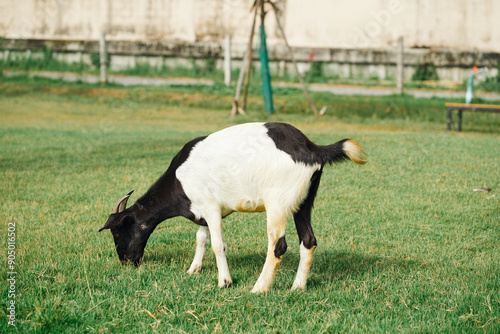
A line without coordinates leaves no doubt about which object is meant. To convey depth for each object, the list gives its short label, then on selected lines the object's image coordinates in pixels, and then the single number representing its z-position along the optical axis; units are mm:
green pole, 16547
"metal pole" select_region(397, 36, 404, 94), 20047
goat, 4793
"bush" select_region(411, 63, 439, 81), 21500
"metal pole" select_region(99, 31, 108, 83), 22406
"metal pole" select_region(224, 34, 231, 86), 21828
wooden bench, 14122
